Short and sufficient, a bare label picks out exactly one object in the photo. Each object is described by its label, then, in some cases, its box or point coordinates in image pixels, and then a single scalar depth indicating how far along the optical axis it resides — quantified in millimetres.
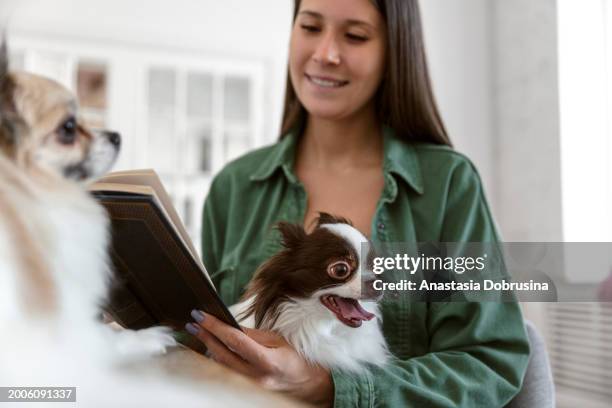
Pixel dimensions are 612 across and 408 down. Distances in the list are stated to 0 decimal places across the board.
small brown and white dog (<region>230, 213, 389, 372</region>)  595
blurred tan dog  426
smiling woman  683
